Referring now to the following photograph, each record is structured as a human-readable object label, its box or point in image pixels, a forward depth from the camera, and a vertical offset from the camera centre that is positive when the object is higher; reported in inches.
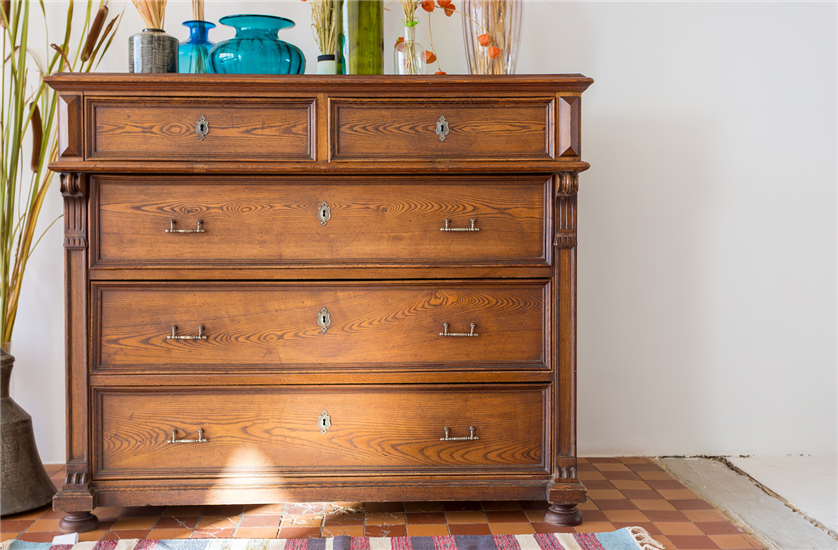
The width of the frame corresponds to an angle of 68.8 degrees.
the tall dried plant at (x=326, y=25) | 78.9 +30.5
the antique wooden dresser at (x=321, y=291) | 67.2 -3.5
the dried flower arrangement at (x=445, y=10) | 78.8 +32.5
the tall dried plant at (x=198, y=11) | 82.5 +33.6
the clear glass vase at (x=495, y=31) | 79.8 +30.3
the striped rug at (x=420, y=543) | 65.4 -30.6
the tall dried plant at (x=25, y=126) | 78.5 +18.2
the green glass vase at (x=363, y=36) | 76.7 +28.1
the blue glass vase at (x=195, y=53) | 77.9 +26.4
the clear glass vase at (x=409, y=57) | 79.3 +26.4
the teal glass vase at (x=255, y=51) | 73.5 +25.3
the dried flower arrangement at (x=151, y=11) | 72.4 +29.5
